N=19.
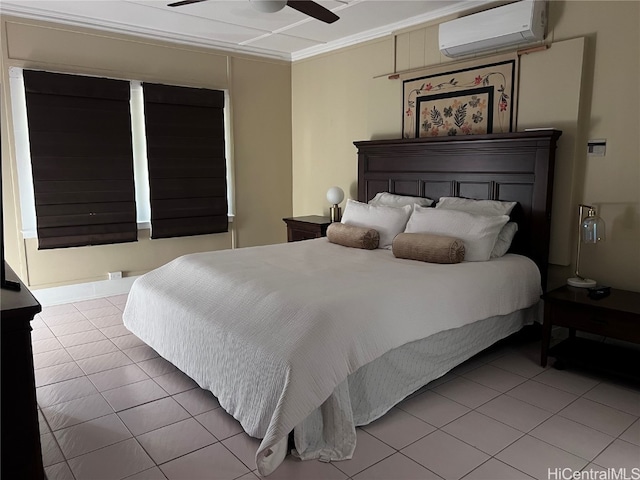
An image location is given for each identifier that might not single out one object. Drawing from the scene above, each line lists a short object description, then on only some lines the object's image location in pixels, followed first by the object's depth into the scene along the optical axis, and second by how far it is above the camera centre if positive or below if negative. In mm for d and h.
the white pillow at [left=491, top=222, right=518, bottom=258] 3439 -479
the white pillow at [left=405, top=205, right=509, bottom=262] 3299 -390
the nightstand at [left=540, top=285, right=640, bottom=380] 2760 -902
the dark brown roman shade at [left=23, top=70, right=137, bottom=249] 4234 +135
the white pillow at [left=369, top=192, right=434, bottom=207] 4121 -240
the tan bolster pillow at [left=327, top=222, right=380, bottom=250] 3799 -506
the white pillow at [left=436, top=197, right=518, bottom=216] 3574 -250
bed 2215 -770
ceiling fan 2723 +1015
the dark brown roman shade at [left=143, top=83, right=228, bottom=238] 4840 +140
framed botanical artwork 3752 +593
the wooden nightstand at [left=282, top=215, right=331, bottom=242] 4922 -565
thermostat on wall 3284 +172
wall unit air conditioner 3416 +1070
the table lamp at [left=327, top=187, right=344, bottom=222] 5008 -271
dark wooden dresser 1588 -740
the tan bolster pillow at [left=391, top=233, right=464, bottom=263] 3207 -508
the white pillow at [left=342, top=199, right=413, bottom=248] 3896 -379
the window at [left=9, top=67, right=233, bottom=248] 4199 +91
